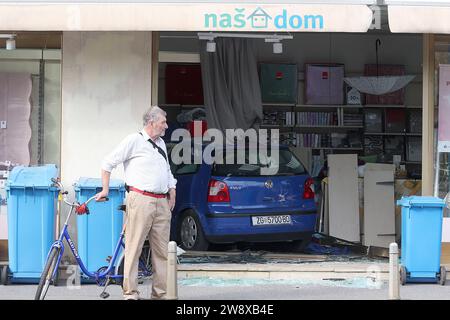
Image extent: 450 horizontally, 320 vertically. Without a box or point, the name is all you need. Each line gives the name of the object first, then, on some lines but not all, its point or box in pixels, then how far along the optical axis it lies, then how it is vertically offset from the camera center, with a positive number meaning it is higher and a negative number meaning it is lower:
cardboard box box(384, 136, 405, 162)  17.80 +0.27
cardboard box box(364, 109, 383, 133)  17.89 +0.76
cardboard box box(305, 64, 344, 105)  17.94 +1.45
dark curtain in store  14.66 +1.16
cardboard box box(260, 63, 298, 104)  17.83 +1.46
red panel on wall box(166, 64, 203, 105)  17.55 +1.37
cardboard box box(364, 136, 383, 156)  17.78 +0.28
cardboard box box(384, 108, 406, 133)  17.89 +0.77
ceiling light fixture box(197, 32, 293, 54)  12.46 +1.65
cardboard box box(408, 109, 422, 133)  17.89 +0.81
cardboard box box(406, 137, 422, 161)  17.58 +0.21
